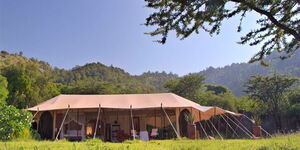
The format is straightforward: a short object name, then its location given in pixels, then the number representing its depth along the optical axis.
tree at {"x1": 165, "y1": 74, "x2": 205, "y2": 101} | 29.38
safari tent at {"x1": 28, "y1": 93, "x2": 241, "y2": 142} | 12.27
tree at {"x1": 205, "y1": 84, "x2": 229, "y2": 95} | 43.31
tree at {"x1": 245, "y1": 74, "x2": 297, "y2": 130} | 21.50
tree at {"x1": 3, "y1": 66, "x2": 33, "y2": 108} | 24.12
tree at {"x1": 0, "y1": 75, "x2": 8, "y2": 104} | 18.88
